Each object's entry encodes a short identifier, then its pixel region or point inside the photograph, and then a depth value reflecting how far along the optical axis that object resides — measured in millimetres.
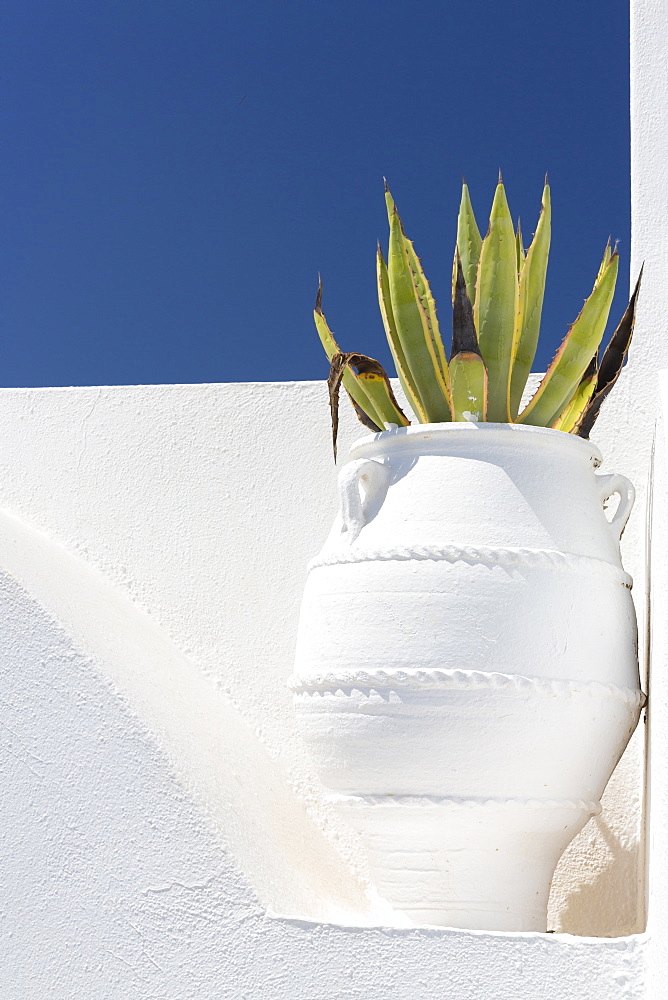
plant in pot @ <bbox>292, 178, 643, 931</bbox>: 1476
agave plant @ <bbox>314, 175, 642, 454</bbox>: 1649
